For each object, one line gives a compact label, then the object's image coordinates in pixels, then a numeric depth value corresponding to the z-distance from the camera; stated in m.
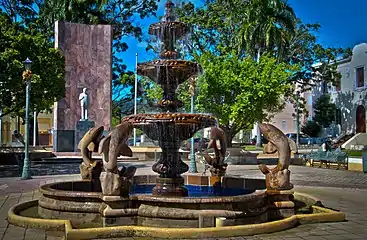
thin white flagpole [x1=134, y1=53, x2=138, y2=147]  41.06
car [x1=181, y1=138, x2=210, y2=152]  37.56
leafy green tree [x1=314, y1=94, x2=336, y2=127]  49.88
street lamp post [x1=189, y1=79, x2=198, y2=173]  20.06
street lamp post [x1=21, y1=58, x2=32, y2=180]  17.33
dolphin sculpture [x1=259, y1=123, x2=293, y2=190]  9.20
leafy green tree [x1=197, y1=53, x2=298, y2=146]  27.52
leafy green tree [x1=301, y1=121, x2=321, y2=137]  55.69
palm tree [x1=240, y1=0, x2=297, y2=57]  34.03
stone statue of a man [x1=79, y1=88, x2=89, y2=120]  31.06
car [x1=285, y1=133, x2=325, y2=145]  50.97
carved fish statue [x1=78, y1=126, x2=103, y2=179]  10.70
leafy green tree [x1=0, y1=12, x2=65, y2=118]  23.44
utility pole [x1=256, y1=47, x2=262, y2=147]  45.62
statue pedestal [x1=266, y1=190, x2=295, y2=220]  8.98
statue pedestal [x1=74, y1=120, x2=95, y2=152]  30.48
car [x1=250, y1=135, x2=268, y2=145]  59.55
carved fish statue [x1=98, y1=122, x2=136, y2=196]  8.06
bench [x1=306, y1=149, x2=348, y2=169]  22.73
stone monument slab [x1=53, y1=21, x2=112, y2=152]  34.06
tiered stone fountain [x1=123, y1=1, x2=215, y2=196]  9.00
